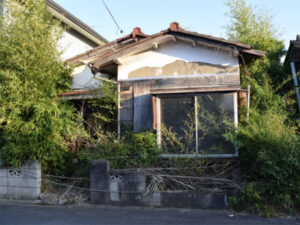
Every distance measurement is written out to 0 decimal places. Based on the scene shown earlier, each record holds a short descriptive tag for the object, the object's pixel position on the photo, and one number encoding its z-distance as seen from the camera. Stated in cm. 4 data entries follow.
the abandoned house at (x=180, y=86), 670
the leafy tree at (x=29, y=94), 686
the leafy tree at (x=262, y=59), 805
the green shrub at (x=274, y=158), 516
